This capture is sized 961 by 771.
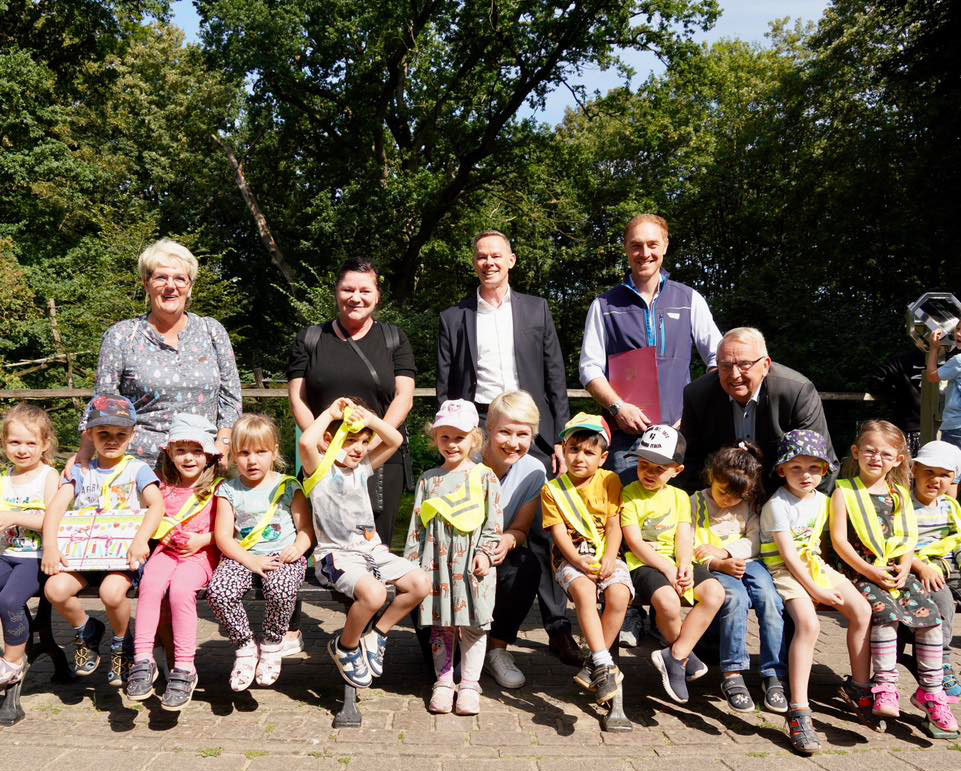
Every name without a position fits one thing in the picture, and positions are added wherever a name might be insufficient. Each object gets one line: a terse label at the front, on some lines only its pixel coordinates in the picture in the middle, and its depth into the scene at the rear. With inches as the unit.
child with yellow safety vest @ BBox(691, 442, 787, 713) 147.8
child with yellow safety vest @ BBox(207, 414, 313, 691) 152.2
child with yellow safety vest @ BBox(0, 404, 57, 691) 151.9
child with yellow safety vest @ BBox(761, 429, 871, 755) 144.9
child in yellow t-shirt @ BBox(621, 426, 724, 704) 147.8
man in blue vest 180.2
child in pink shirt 145.3
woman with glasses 165.2
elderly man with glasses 161.2
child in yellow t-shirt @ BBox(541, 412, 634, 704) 148.8
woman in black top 172.1
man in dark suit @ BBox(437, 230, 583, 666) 183.0
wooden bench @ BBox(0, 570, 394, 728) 149.1
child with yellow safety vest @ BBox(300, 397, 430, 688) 150.3
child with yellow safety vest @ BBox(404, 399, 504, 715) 153.8
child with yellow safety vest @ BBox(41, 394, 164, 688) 153.2
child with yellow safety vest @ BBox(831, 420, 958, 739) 148.0
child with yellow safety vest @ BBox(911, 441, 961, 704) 154.8
